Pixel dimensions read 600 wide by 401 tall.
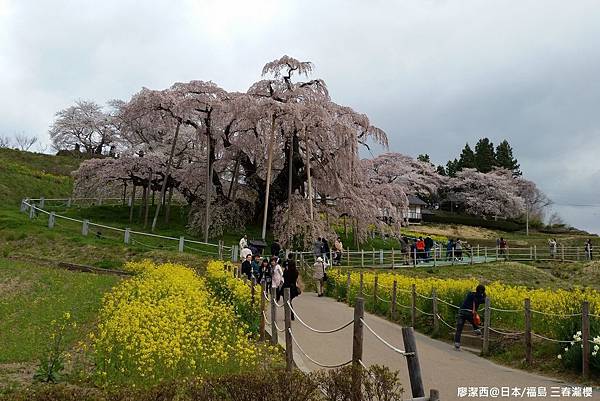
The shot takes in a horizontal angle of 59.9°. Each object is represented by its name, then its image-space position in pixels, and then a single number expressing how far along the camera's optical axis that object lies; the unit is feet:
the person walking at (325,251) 78.36
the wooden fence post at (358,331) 18.74
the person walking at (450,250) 97.83
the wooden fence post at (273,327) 31.76
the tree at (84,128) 216.54
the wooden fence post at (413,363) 15.03
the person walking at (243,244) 72.38
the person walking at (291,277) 44.68
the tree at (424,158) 294.89
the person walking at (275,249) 70.15
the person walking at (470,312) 36.17
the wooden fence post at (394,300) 47.78
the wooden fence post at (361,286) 54.48
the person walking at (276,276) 46.52
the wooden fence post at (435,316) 41.38
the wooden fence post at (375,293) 53.43
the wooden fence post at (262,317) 33.53
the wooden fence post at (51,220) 91.61
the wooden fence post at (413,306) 44.32
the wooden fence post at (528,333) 30.96
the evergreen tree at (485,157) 259.58
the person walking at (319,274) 65.26
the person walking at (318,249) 79.20
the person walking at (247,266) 57.36
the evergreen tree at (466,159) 262.67
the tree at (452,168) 267.24
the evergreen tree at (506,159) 263.90
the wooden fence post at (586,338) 26.76
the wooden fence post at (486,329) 34.35
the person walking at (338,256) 85.09
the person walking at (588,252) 114.93
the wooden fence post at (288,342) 24.49
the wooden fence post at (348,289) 57.96
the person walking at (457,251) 98.96
